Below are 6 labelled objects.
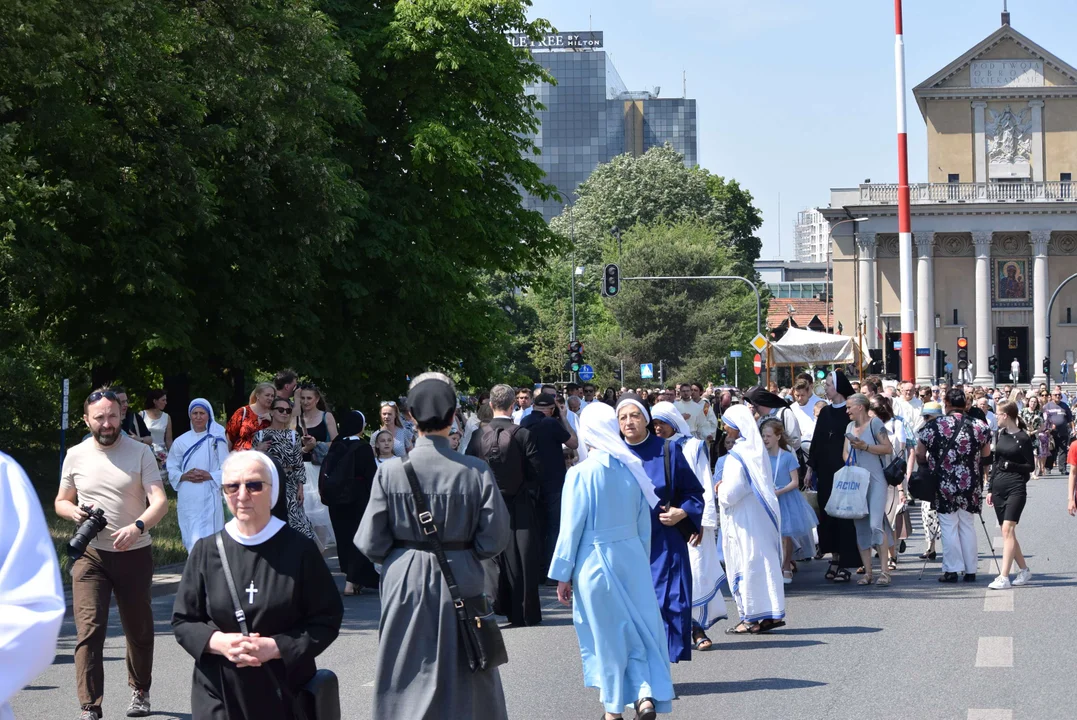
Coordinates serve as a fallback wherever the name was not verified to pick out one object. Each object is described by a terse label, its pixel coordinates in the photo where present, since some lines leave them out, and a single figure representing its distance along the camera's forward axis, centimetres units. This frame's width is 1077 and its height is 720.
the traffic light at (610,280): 4641
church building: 8856
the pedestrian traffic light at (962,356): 5334
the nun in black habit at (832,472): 1348
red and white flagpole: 2875
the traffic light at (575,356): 4734
